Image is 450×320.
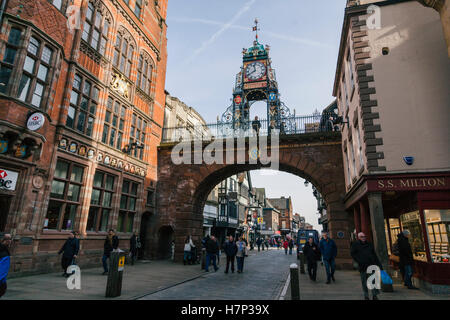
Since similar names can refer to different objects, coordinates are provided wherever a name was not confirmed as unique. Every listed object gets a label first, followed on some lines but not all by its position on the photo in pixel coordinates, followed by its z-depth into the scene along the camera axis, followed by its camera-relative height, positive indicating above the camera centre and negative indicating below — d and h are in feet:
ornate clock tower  70.85 +39.87
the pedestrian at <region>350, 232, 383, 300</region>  23.27 -1.62
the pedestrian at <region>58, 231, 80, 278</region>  34.05 -2.66
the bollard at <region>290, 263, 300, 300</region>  20.52 -3.58
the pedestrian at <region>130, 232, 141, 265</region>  51.02 -2.92
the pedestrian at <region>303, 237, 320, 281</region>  36.73 -3.28
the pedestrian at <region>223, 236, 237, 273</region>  45.93 -2.69
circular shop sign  32.86 +12.73
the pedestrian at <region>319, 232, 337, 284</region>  35.70 -2.12
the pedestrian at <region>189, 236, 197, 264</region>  57.33 -4.17
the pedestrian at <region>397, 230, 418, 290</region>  29.53 -1.94
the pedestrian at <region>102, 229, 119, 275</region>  37.63 -1.96
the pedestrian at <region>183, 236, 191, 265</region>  55.86 -4.11
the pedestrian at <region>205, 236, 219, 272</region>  46.19 -2.80
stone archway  54.19 +12.34
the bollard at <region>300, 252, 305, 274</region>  44.96 -4.74
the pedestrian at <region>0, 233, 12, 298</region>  16.50 -2.16
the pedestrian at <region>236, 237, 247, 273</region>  44.98 -3.31
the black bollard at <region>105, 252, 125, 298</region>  23.94 -4.03
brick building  32.85 +16.51
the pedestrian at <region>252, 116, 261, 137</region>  64.79 +26.04
